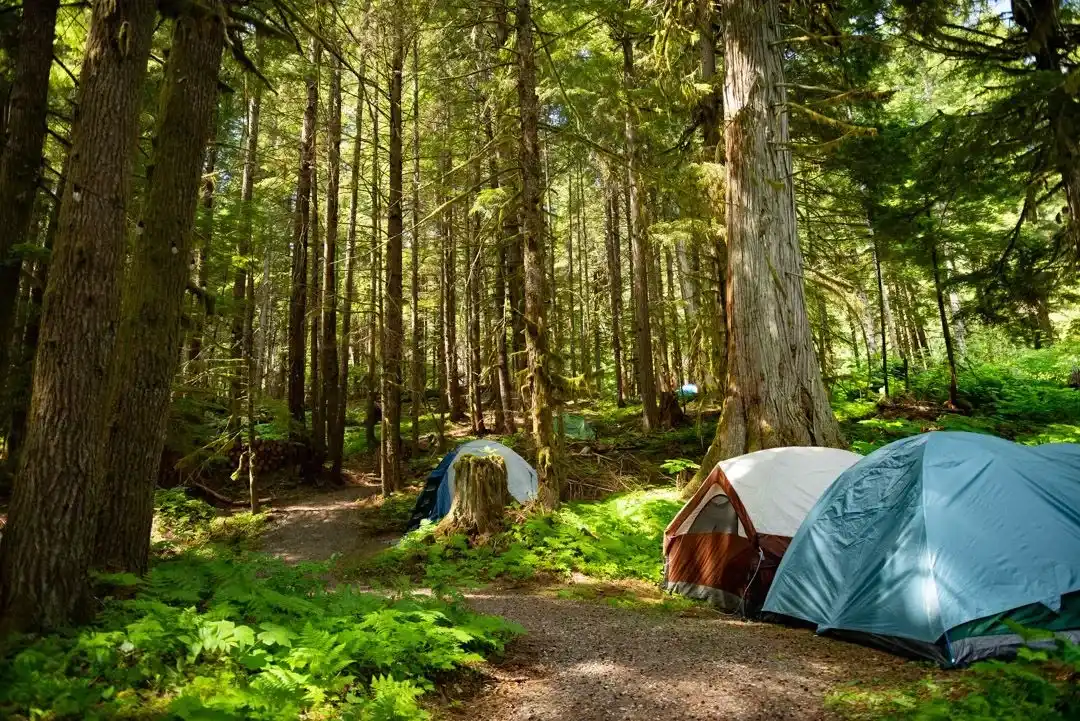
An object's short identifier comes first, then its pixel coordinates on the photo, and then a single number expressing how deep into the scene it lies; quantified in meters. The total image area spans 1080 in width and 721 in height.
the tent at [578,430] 16.02
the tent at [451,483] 10.86
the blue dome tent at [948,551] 4.16
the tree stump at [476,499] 9.14
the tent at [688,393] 19.98
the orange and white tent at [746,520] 6.26
